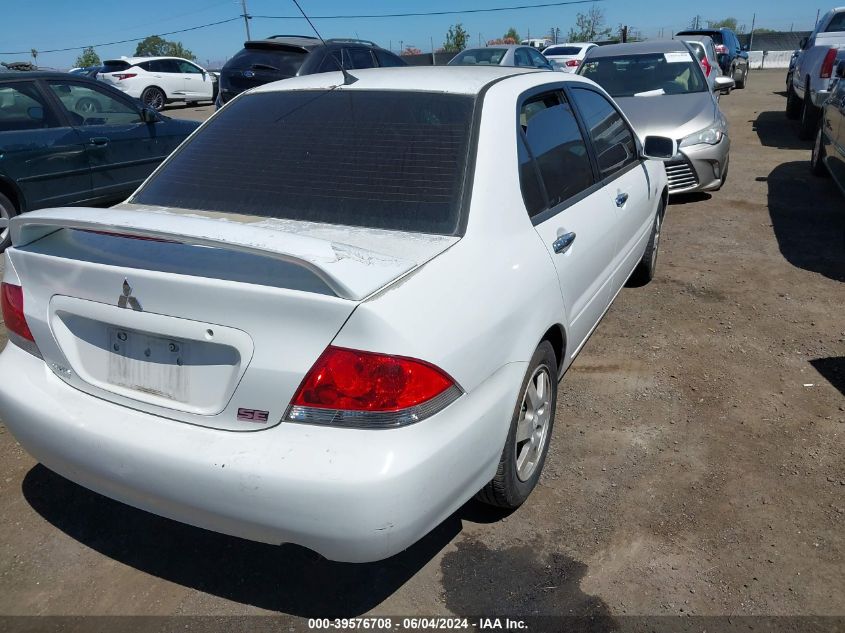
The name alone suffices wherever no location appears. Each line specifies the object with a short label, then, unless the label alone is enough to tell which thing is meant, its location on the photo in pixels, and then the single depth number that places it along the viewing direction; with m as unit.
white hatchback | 20.70
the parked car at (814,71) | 9.95
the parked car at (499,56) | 15.34
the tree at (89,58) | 59.88
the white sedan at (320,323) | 1.95
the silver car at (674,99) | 7.36
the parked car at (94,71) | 21.43
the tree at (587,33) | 53.03
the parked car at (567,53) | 21.17
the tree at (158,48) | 67.88
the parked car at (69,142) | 6.34
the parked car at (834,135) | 6.81
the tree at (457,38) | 54.03
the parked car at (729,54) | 19.66
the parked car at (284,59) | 10.85
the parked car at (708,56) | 12.67
